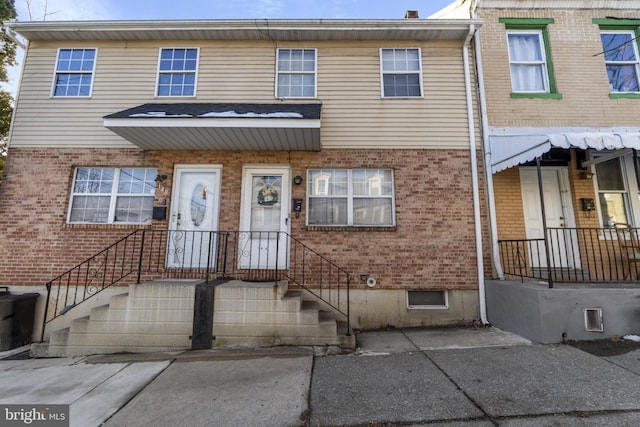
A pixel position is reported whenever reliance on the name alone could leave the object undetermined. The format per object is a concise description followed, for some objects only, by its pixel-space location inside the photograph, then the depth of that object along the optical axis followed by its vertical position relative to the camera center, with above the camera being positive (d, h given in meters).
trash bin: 4.80 -1.25
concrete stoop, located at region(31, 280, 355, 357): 4.31 -1.16
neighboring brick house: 5.55 +2.61
